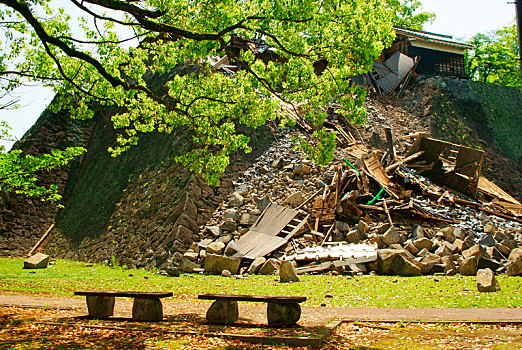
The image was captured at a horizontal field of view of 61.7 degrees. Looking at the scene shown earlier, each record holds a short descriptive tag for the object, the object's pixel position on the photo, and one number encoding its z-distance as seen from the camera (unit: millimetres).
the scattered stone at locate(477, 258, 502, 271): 14812
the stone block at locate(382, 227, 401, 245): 16531
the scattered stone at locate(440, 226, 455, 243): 17016
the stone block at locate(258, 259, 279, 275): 15781
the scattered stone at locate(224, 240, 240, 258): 17234
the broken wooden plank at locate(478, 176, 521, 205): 23006
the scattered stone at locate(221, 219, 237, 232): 18891
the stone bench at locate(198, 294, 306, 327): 7035
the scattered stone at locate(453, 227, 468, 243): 17062
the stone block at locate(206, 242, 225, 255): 17281
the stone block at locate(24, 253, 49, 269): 19594
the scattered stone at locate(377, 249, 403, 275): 14625
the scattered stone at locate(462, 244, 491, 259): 14852
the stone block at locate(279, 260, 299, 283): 13711
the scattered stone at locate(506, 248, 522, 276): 14170
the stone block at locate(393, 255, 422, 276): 14203
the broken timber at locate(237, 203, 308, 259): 17234
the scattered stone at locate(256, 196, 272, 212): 19547
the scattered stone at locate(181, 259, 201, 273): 16844
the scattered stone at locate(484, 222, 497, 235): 17891
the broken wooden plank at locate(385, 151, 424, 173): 20656
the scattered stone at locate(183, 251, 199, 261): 17359
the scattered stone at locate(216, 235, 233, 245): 18073
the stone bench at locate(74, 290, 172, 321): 7719
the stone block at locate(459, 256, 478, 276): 13992
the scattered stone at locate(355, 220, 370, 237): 17297
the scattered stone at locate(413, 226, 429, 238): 16906
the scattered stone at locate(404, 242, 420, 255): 15969
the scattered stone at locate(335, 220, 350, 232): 17797
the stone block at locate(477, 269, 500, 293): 10695
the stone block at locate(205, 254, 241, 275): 16172
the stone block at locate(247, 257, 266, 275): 15925
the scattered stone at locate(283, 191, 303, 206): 19219
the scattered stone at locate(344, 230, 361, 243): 17062
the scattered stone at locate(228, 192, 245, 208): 20047
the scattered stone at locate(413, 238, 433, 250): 16188
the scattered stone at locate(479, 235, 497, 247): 16750
